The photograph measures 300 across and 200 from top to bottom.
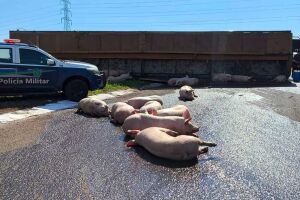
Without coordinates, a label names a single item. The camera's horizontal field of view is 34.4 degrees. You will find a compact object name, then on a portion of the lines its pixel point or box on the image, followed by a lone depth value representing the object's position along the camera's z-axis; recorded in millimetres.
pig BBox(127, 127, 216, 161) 8422
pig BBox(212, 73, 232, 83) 26703
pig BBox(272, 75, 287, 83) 26719
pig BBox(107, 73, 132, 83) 25806
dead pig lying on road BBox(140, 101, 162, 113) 11539
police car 15828
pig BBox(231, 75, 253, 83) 26734
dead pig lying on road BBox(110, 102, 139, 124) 11797
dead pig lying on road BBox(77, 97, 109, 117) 13345
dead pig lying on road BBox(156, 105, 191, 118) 10719
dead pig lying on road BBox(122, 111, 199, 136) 9844
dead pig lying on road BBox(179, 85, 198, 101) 17672
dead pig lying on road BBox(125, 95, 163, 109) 13274
